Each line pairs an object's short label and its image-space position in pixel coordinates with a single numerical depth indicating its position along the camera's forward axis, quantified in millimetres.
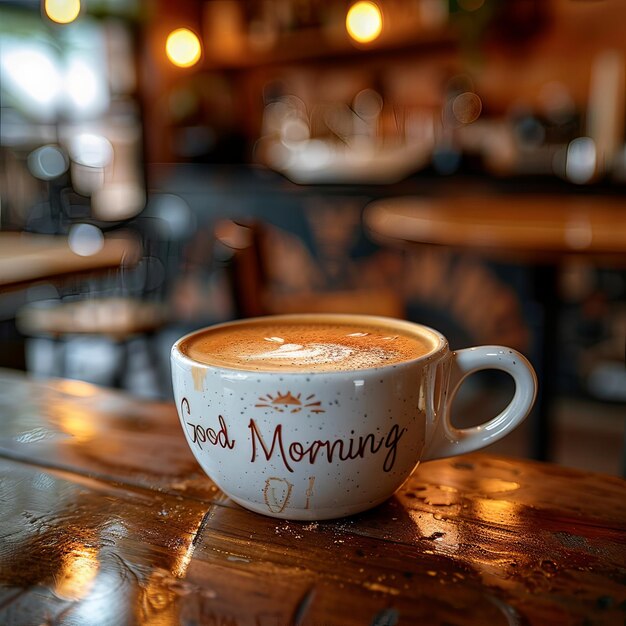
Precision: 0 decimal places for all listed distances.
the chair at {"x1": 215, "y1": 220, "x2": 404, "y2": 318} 1869
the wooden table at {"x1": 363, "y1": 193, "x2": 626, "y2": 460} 1442
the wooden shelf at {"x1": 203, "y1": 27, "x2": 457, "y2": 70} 4074
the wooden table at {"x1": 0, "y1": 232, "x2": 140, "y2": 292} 1948
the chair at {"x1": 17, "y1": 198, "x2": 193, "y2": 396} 2859
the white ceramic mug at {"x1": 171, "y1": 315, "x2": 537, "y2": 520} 483
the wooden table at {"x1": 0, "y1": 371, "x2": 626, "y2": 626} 423
